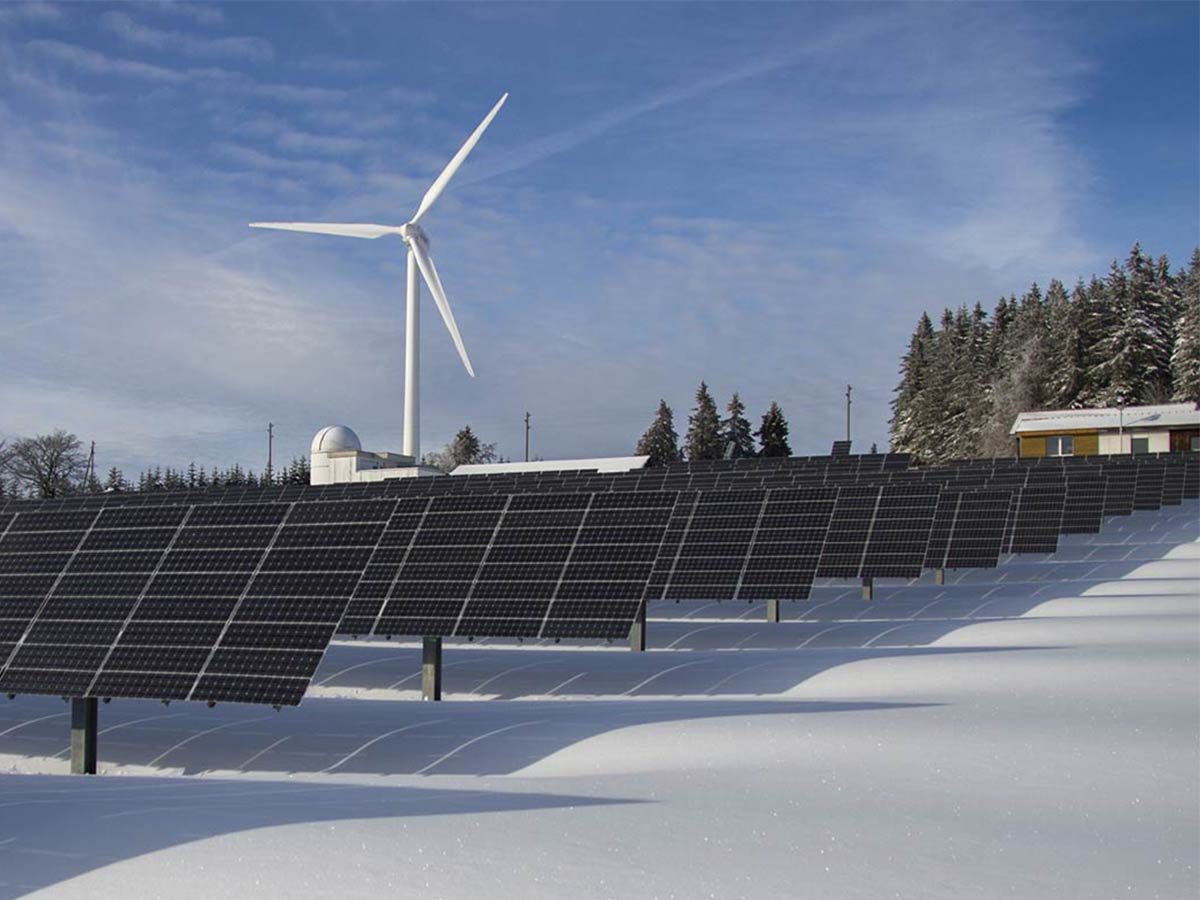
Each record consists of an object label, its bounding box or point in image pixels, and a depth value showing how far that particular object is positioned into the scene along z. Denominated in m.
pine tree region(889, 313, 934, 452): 140.50
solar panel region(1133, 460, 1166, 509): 54.12
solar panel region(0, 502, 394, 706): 15.02
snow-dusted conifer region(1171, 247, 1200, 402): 105.56
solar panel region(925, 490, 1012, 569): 33.16
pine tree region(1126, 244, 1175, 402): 113.56
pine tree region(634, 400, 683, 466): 145.00
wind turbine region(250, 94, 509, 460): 72.62
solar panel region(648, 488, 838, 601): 25.81
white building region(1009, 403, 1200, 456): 89.75
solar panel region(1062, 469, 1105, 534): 44.25
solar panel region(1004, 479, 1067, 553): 37.97
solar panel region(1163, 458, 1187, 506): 55.72
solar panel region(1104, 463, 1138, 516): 52.03
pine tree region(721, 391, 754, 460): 143.00
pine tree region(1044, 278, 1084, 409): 117.88
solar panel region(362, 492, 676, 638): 19.67
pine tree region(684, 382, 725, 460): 142.62
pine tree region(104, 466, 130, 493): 160.10
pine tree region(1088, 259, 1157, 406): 112.88
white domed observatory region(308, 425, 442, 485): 66.81
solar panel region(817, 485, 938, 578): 30.77
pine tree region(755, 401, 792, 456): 141.25
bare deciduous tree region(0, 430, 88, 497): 122.12
